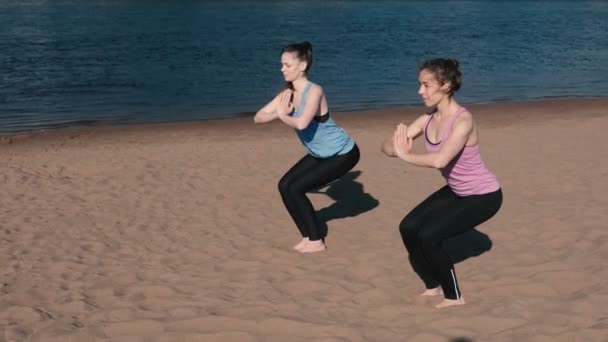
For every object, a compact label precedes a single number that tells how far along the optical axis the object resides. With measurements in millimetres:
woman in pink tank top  5230
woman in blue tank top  6660
